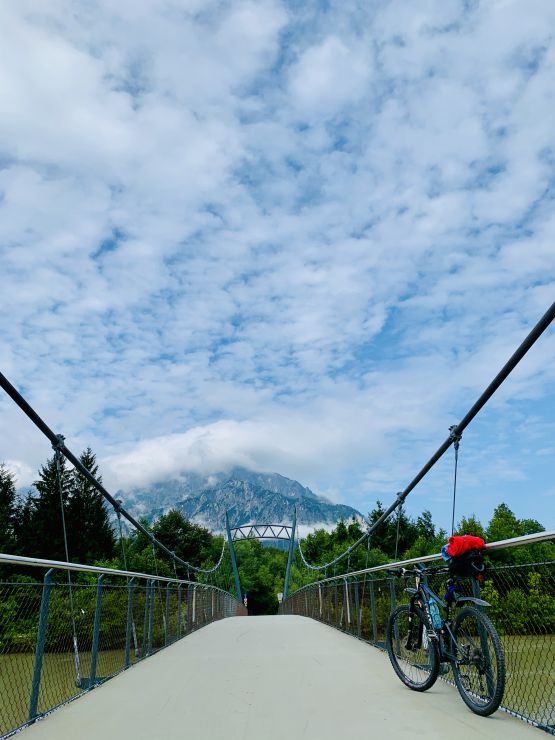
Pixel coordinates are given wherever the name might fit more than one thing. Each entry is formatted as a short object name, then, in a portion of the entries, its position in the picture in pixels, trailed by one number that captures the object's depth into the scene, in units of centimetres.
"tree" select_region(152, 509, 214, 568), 5503
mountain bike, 332
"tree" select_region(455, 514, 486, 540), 3253
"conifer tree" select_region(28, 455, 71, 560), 3806
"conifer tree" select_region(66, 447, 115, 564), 3984
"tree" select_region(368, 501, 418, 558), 5233
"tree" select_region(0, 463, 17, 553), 3475
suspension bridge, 319
